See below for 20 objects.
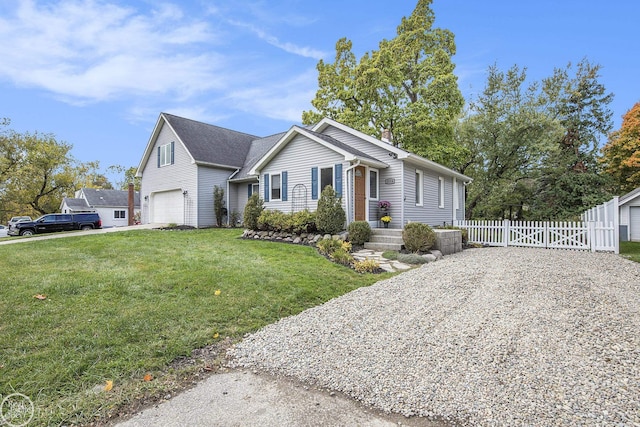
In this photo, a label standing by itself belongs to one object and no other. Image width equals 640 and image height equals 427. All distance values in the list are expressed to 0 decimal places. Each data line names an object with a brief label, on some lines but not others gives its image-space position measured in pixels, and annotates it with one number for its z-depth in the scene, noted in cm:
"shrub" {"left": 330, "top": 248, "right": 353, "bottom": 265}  796
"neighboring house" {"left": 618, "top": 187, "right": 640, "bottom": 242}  1658
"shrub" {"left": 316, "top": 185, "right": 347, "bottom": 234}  1057
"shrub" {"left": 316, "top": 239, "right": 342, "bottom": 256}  900
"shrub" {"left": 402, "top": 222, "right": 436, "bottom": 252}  941
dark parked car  1866
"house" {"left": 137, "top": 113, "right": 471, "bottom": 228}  1211
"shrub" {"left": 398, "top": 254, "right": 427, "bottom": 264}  841
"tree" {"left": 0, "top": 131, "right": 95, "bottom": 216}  2970
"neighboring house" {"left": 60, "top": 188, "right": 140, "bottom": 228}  3256
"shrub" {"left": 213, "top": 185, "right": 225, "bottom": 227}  1708
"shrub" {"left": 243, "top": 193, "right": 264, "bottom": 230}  1224
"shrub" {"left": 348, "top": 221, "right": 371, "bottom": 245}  1048
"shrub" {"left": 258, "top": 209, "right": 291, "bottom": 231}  1138
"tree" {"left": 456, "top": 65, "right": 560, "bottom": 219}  1917
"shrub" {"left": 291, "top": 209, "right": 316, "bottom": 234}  1095
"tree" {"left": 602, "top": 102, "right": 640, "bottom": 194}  2041
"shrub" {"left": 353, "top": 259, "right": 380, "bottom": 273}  737
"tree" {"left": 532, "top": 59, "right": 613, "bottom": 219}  1942
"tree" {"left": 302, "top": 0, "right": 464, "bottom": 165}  1945
